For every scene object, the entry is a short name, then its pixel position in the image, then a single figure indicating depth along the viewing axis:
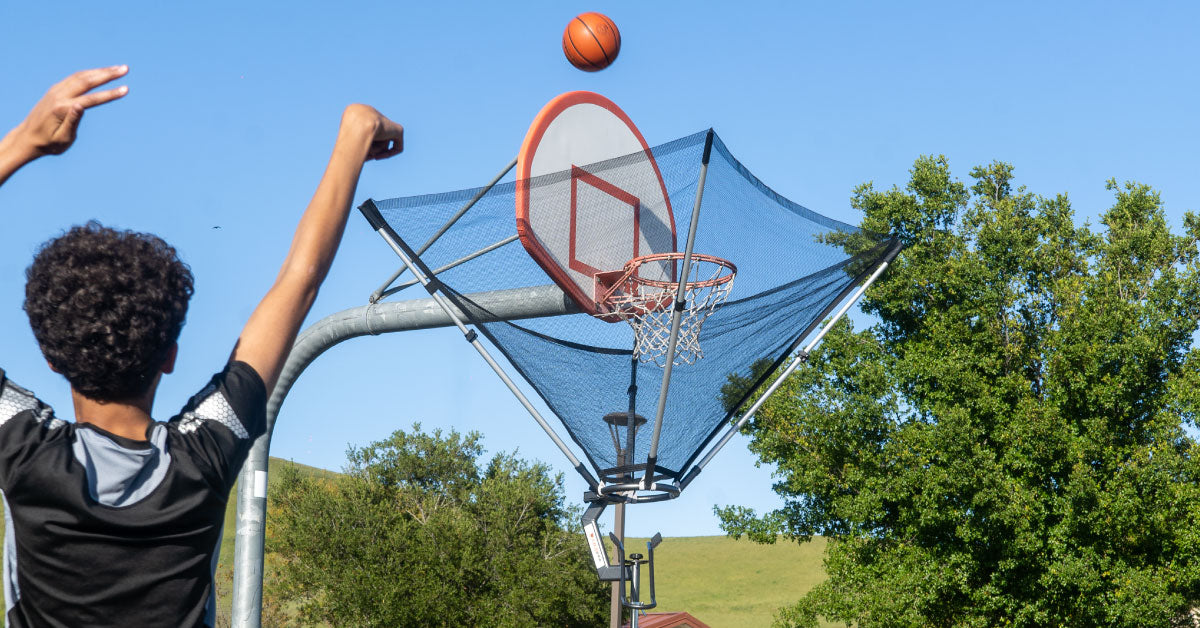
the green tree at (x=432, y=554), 34.31
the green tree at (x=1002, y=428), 21.67
